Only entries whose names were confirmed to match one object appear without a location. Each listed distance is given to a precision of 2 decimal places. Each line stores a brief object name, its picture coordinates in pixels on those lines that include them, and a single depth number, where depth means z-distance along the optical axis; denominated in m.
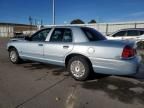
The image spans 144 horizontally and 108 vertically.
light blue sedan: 2.80
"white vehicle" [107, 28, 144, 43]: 7.44
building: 28.48
